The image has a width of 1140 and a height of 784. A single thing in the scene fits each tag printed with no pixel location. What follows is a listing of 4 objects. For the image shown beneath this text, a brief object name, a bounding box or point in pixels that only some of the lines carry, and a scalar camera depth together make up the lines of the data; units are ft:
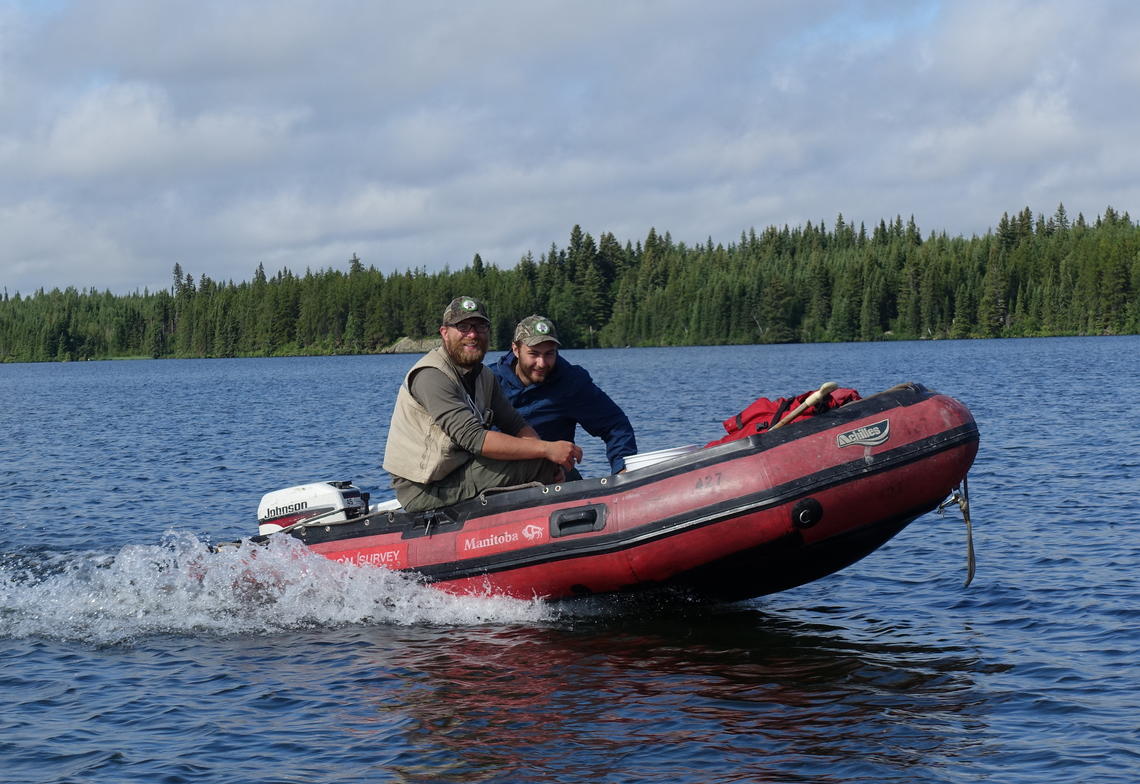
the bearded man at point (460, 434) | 27.89
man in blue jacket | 30.58
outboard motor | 31.96
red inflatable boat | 26.63
